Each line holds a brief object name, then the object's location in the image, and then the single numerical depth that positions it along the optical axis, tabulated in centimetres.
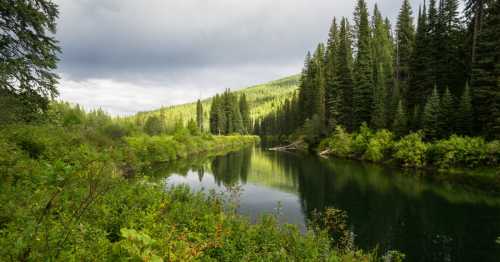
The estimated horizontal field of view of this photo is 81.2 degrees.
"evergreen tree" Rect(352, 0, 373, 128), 4234
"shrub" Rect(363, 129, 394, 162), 3278
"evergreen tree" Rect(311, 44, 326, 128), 5259
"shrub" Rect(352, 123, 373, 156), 3647
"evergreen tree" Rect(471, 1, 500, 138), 2472
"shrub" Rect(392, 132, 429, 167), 2792
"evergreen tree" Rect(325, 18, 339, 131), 4800
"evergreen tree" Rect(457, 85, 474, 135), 2675
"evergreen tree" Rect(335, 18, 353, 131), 4559
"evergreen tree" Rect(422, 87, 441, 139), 2870
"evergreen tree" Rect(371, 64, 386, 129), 3662
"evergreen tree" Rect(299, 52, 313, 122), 6256
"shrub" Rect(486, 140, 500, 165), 2236
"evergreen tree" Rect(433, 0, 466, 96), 3272
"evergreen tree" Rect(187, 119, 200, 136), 6274
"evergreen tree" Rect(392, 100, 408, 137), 3250
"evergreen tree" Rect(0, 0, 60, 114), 1130
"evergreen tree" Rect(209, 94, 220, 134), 9456
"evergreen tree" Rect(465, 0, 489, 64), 2953
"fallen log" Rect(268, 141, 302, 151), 5550
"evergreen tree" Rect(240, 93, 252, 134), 10654
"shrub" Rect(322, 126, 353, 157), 3888
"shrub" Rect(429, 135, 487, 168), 2383
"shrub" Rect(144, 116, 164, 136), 7389
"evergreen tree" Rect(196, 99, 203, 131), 10131
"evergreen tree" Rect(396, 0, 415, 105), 4159
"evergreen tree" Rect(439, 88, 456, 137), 2832
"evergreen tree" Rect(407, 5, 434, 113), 3466
